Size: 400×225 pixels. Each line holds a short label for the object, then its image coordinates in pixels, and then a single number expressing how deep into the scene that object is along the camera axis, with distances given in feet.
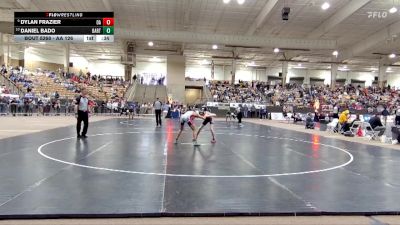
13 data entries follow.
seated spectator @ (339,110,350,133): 61.87
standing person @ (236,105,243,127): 90.12
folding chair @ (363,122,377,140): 53.98
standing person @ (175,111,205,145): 40.65
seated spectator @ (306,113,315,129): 76.98
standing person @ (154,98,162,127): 70.18
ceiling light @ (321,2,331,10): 97.31
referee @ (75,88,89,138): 44.52
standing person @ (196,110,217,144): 42.48
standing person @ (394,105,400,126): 84.96
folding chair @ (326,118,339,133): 66.26
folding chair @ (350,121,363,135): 60.79
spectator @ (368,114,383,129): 54.70
